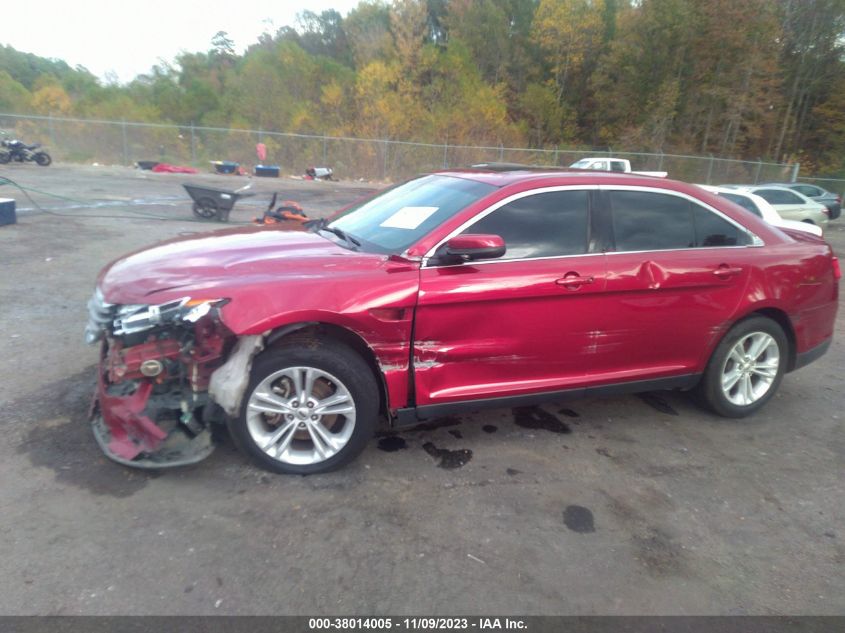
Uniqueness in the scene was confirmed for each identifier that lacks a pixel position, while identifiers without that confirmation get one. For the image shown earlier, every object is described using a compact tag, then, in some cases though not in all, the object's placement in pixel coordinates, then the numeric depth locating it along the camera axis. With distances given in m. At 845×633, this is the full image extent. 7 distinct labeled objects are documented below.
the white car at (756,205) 8.45
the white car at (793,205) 17.05
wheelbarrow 12.12
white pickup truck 20.88
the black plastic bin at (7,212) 10.16
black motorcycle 22.45
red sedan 3.16
